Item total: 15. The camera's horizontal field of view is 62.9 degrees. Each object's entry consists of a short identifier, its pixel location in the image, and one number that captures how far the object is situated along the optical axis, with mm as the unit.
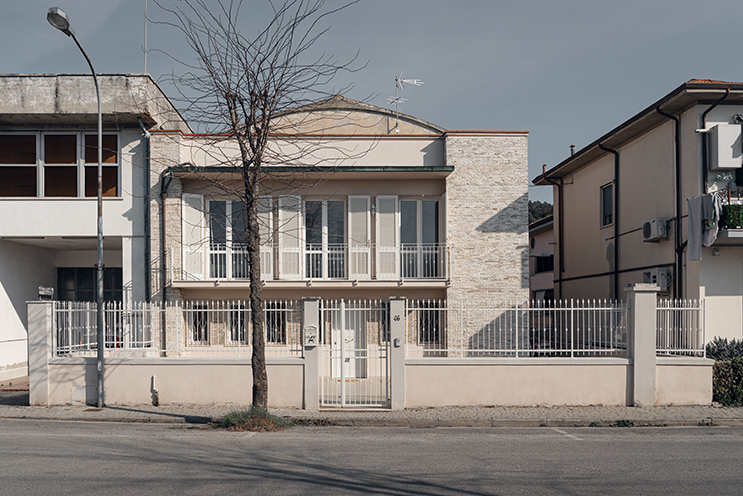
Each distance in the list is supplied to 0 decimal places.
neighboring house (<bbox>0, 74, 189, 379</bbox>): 17266
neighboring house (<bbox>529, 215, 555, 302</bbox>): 28391
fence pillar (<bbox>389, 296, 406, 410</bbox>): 12328
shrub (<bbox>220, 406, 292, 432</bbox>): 10695
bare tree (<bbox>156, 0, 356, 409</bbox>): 11062
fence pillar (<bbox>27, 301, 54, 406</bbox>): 13070
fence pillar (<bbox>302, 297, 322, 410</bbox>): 12477
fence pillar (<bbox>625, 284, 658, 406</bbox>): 12547
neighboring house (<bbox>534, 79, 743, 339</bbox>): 14453
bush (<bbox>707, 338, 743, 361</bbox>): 13773
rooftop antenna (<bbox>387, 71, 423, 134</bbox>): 20766
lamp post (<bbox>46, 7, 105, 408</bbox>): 11398
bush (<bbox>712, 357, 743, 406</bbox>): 12711
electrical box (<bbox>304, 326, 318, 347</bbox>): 12500
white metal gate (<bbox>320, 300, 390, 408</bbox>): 12430
